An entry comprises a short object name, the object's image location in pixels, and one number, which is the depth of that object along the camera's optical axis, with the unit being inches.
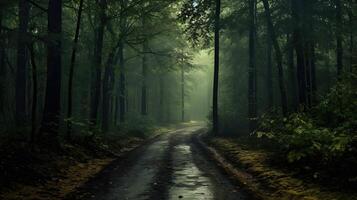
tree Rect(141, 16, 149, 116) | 1617.1
